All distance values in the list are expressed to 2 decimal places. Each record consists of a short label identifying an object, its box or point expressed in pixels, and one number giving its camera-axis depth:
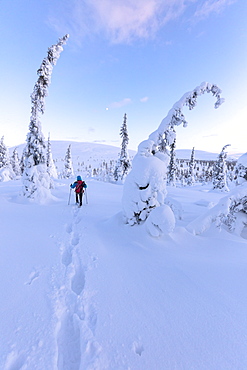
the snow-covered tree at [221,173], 26.02
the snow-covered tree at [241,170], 6.27
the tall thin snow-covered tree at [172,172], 35.20
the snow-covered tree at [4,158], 34.62
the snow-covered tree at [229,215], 5.21
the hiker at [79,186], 10.09
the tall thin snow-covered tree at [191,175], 41.40
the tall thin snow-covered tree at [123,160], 29.91
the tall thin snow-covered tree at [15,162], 45.36
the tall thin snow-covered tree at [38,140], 10.67
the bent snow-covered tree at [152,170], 5.59
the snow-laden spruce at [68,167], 40.72
